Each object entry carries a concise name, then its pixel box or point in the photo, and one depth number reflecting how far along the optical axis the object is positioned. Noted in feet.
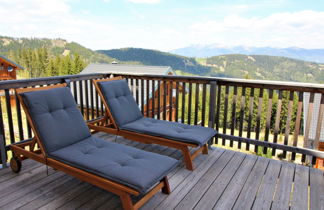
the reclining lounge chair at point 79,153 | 6.99
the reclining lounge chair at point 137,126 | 10.43
